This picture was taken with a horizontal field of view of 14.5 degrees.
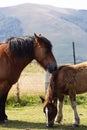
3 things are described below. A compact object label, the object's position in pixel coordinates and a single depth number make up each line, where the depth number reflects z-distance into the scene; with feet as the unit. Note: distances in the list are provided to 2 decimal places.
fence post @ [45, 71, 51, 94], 43.57
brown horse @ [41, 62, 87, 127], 29.03
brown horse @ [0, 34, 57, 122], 29.68
